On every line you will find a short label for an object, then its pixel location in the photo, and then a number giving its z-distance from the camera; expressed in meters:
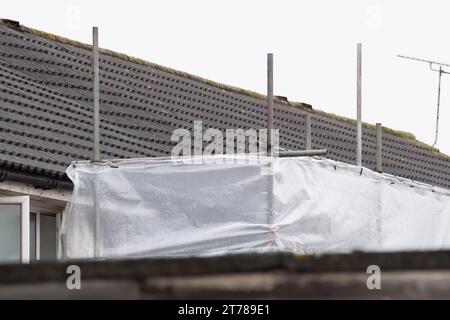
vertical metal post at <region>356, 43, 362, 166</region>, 18.14
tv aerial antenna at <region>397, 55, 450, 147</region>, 28.36
